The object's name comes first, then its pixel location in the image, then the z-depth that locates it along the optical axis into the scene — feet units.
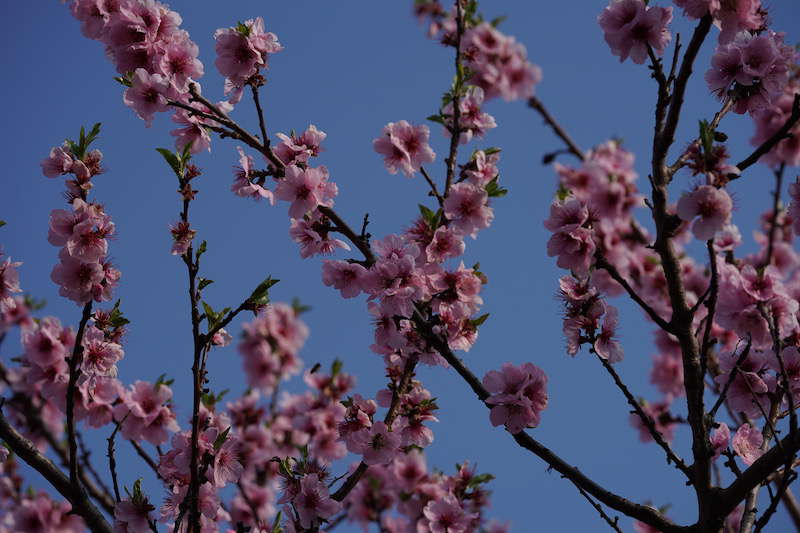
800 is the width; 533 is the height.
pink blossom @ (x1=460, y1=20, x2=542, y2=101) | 29.30
